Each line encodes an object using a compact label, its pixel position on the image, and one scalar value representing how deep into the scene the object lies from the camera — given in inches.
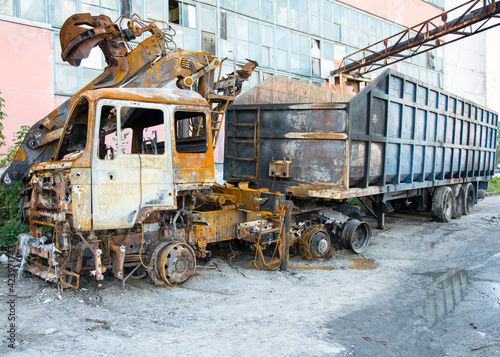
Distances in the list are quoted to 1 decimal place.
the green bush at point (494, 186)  818.2
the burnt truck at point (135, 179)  173.5
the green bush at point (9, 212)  254.2
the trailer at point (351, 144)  249.9
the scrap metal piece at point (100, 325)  146.9
